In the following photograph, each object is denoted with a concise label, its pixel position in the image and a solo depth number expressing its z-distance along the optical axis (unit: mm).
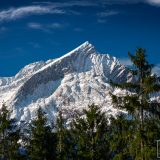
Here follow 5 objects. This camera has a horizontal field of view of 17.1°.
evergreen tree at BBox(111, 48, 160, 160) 49656
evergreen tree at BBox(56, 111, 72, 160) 91875
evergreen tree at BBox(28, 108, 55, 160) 72875
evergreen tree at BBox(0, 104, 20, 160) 72125
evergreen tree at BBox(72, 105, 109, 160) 73581
